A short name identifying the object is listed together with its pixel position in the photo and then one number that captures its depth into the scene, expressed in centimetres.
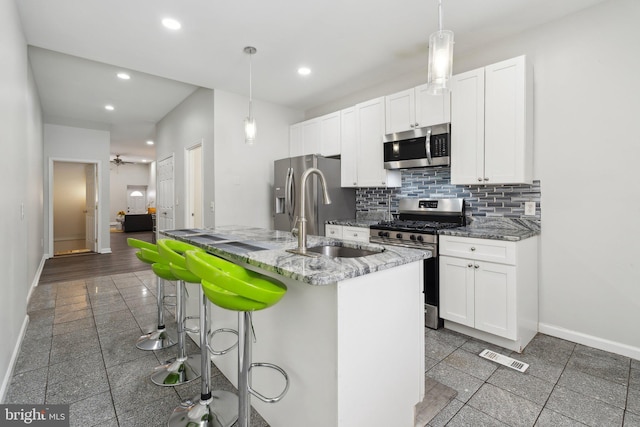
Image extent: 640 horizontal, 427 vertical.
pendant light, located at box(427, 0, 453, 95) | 157
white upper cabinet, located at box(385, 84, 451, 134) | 308
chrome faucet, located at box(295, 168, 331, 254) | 176
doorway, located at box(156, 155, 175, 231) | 585
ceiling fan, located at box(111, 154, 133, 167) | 1094
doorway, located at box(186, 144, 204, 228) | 518
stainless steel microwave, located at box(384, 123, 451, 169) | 307
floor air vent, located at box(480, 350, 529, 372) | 220
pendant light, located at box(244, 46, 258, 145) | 302
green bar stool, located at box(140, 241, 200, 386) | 206
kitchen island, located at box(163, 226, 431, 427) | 127
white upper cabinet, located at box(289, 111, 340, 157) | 424
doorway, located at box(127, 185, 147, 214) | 1333
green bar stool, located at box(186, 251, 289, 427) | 122
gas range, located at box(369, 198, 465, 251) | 292
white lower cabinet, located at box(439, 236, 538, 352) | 243
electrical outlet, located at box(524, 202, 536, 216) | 278
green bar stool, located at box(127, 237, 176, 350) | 250
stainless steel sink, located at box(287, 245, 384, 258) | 187
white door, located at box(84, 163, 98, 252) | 708
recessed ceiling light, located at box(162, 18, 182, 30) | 265
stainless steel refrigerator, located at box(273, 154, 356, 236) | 395
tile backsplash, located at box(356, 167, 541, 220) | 286
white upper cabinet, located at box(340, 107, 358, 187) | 397
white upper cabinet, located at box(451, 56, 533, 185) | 261
